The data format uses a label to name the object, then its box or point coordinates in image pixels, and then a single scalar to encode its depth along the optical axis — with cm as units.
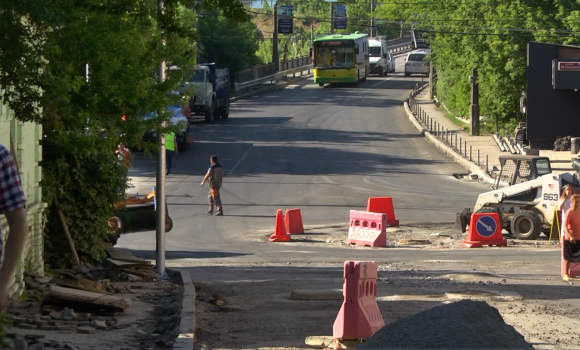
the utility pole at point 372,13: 8961
